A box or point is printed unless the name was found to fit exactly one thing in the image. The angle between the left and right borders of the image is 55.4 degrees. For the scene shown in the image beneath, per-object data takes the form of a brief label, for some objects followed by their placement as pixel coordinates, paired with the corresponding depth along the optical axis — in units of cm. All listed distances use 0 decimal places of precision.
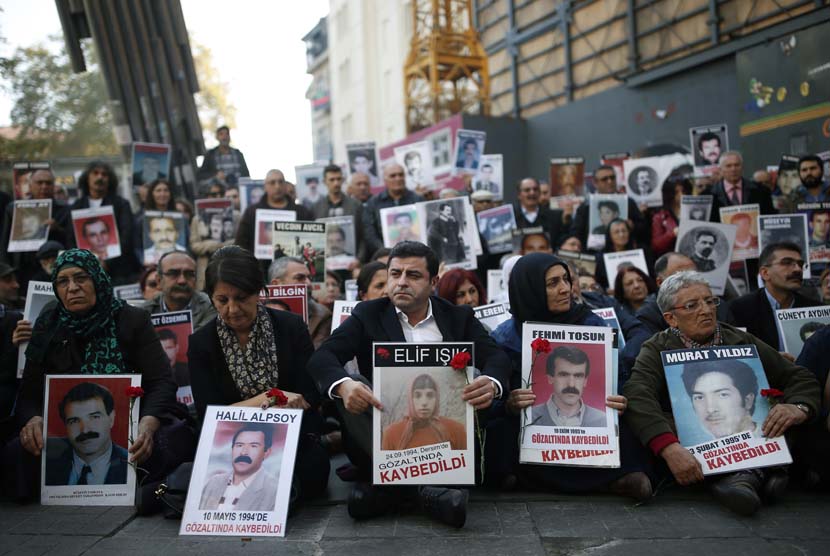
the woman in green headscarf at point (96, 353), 427
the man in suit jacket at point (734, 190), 780
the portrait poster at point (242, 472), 358
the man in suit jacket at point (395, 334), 387
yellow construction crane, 2809
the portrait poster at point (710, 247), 686
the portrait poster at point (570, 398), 397
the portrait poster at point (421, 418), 370
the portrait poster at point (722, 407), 387
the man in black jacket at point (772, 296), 562
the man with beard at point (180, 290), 576
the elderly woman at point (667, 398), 382
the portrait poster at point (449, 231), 747
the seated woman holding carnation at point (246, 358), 410
